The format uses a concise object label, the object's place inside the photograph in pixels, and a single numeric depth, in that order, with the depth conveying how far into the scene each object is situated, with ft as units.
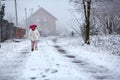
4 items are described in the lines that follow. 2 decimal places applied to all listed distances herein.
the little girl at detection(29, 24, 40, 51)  57.67
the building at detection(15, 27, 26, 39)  141.18
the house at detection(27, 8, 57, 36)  281.97
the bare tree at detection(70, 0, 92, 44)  67.73
